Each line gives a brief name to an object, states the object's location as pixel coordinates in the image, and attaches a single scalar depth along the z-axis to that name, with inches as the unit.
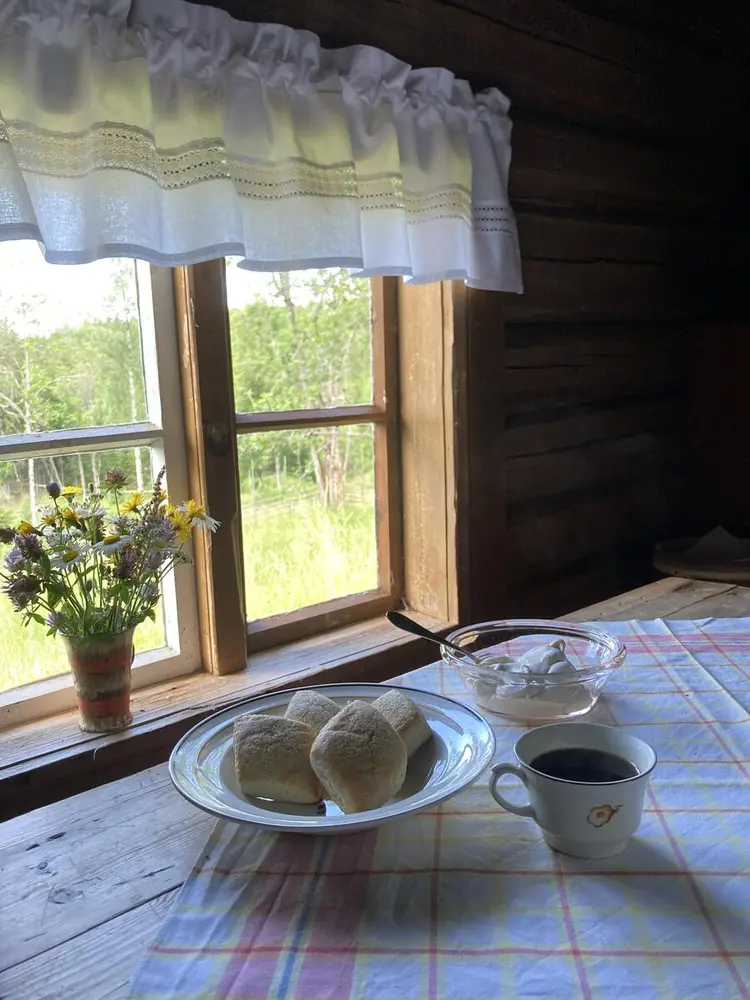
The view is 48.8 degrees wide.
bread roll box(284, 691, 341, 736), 30.4
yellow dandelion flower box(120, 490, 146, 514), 50.9
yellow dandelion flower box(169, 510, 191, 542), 51.0
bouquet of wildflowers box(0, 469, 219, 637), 47.0
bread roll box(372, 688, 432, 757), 30.3
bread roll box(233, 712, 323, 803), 27.7
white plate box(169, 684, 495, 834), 25.9
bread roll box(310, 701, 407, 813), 26.4
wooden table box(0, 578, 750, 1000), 22.5
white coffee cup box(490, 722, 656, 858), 24.6
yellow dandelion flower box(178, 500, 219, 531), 51.9
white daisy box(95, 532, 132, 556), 48.1
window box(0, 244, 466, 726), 55.2
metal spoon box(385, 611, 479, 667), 38.5
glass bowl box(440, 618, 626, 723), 35.1
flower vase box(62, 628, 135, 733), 50.6
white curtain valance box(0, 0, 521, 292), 45.6
